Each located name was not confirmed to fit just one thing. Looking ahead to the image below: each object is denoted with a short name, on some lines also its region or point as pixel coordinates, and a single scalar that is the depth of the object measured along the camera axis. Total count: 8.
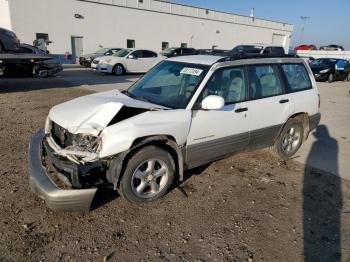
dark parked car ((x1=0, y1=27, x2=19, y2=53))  10.85
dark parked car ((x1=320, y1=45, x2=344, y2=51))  48.97
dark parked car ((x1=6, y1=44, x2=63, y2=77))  12.00
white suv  3.35
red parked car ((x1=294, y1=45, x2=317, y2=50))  53.06
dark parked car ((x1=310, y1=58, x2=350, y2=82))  19.78
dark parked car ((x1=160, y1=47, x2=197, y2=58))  23.03
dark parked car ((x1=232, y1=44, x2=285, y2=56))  16.37
